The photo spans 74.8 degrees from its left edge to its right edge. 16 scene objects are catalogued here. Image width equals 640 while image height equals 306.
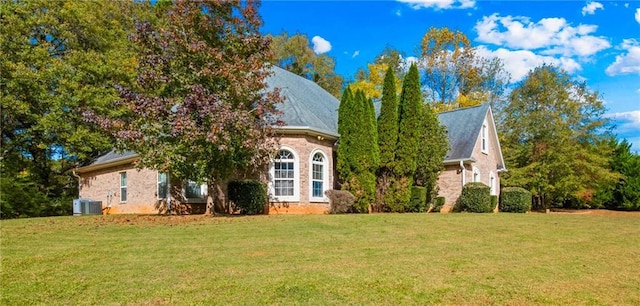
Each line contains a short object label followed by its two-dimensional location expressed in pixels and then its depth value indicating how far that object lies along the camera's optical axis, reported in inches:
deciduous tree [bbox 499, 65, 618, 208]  1057.5
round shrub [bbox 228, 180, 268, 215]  590.9
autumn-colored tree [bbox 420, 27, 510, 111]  1318.9
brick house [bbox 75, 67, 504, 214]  642.2
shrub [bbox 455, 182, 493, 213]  724.0
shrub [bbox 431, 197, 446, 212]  778.2
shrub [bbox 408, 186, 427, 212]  707.4
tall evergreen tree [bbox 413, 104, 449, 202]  715.4
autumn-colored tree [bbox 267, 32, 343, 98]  1593.3
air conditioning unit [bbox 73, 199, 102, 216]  755.4
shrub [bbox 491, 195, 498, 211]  832.9
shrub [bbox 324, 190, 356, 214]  631.8
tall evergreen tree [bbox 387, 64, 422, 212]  679.7
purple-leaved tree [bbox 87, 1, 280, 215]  471.8
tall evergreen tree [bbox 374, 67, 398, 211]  684.1
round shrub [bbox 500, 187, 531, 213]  783.1
